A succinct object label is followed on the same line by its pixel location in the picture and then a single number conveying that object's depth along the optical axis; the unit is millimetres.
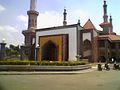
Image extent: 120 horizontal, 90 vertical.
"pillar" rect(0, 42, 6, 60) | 12131
